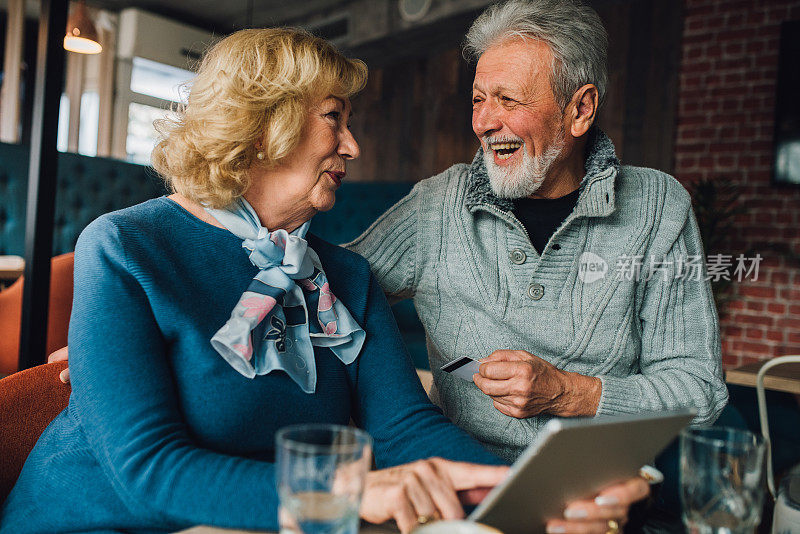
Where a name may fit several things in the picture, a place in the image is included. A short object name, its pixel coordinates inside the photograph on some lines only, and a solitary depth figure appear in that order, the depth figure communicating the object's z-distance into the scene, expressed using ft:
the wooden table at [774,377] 7.22
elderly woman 2.93
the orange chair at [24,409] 3.75
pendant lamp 12.53
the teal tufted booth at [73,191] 12.28
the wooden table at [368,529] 2.62
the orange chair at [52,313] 8.19
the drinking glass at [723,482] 2.27
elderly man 5.03
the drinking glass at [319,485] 1.91
